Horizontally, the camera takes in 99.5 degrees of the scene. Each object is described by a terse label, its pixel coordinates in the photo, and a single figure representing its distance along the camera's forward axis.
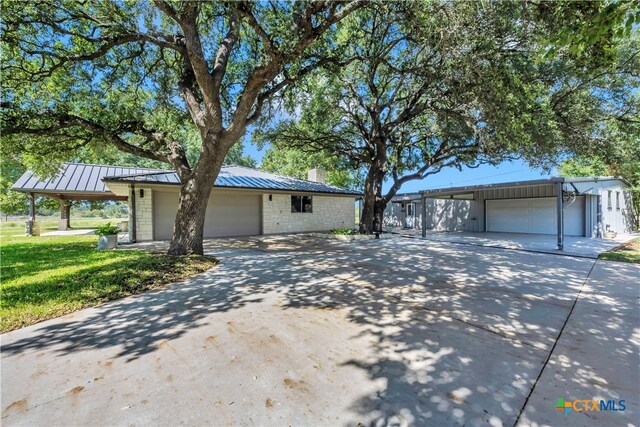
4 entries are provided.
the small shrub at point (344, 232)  12.91
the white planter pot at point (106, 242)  9.09
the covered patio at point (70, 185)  13.80
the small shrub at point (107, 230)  9.18
